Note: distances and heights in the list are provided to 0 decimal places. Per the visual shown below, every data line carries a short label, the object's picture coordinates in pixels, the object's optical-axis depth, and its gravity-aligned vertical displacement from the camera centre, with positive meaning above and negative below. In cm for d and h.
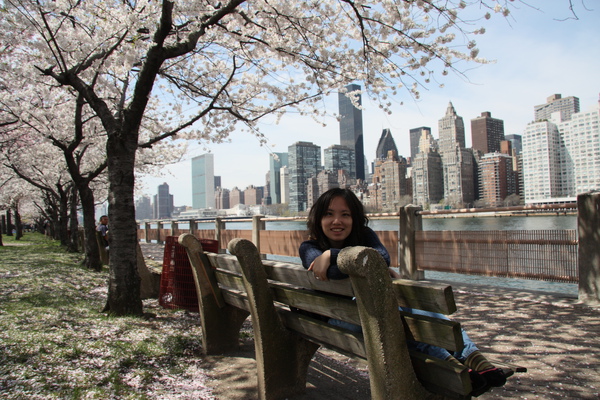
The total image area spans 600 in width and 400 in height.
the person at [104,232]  1136 -40
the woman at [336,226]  263 -12
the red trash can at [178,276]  539 -81
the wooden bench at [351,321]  166 -55
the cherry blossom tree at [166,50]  510 +309
